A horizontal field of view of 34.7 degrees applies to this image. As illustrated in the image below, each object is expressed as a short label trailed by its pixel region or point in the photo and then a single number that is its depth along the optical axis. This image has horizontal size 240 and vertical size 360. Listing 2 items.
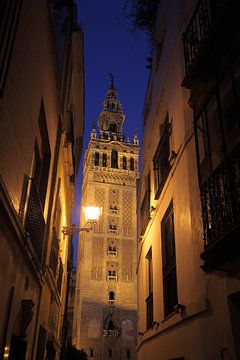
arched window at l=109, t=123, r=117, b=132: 63.03
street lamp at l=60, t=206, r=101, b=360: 10.21
